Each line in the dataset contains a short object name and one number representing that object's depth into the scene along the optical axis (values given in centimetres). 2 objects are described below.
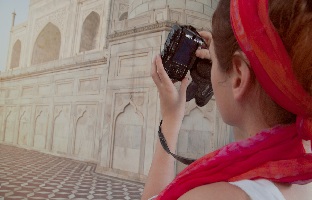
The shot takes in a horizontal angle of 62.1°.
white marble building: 436
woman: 38
